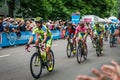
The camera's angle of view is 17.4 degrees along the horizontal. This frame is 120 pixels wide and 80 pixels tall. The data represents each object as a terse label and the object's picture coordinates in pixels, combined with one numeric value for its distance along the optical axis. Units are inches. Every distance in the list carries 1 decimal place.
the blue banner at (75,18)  1919.5
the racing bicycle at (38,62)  421.7
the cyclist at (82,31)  652.1
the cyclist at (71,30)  707.4
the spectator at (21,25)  993.2
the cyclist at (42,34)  435.5
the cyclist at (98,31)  783.2
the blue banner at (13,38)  887.7
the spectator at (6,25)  893.8
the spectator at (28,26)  1034.1
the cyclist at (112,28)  1080.8
